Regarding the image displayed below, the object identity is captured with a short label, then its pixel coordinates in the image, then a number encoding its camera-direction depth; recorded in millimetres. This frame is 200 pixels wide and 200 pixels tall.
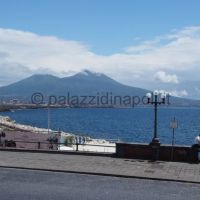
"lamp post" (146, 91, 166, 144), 26184
